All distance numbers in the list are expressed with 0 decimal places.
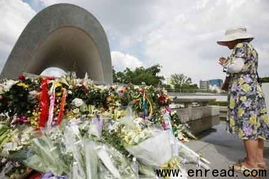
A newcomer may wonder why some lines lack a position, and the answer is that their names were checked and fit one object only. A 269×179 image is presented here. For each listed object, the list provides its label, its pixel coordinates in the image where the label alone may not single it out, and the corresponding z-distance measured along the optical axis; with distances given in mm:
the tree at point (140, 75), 27034
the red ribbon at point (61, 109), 1371
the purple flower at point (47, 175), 1108
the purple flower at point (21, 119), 1385
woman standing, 1835
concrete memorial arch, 6837
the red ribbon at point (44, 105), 1361
